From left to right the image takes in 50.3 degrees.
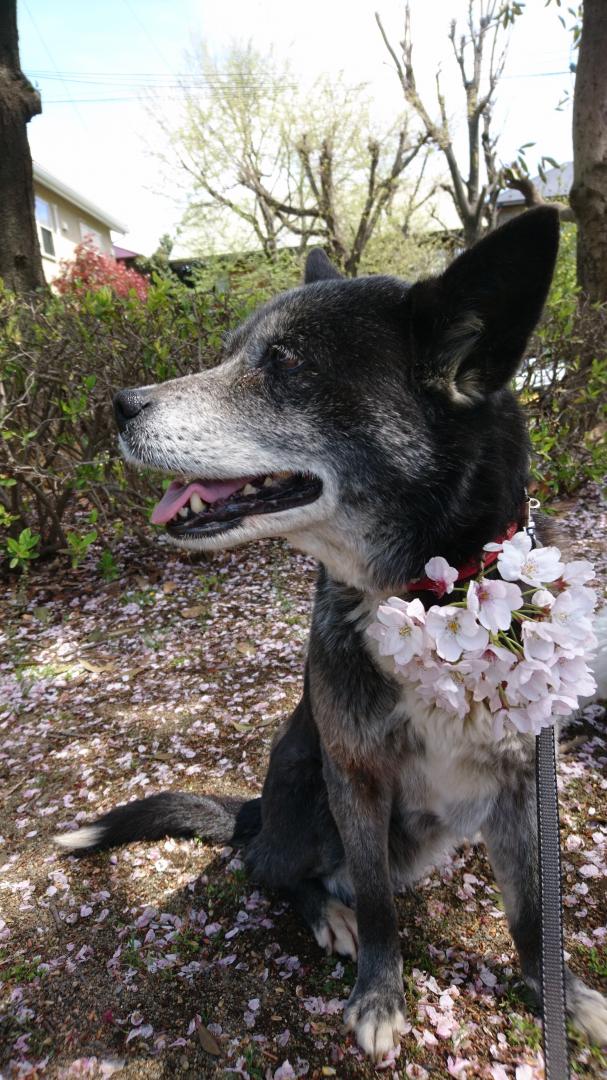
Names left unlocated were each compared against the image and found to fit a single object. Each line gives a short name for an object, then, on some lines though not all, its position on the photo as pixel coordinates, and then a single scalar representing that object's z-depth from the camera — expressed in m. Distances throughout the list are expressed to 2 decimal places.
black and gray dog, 0.45
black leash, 0.37
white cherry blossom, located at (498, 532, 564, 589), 0.40
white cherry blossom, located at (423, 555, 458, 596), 0.42
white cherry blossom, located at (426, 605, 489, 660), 0.40
